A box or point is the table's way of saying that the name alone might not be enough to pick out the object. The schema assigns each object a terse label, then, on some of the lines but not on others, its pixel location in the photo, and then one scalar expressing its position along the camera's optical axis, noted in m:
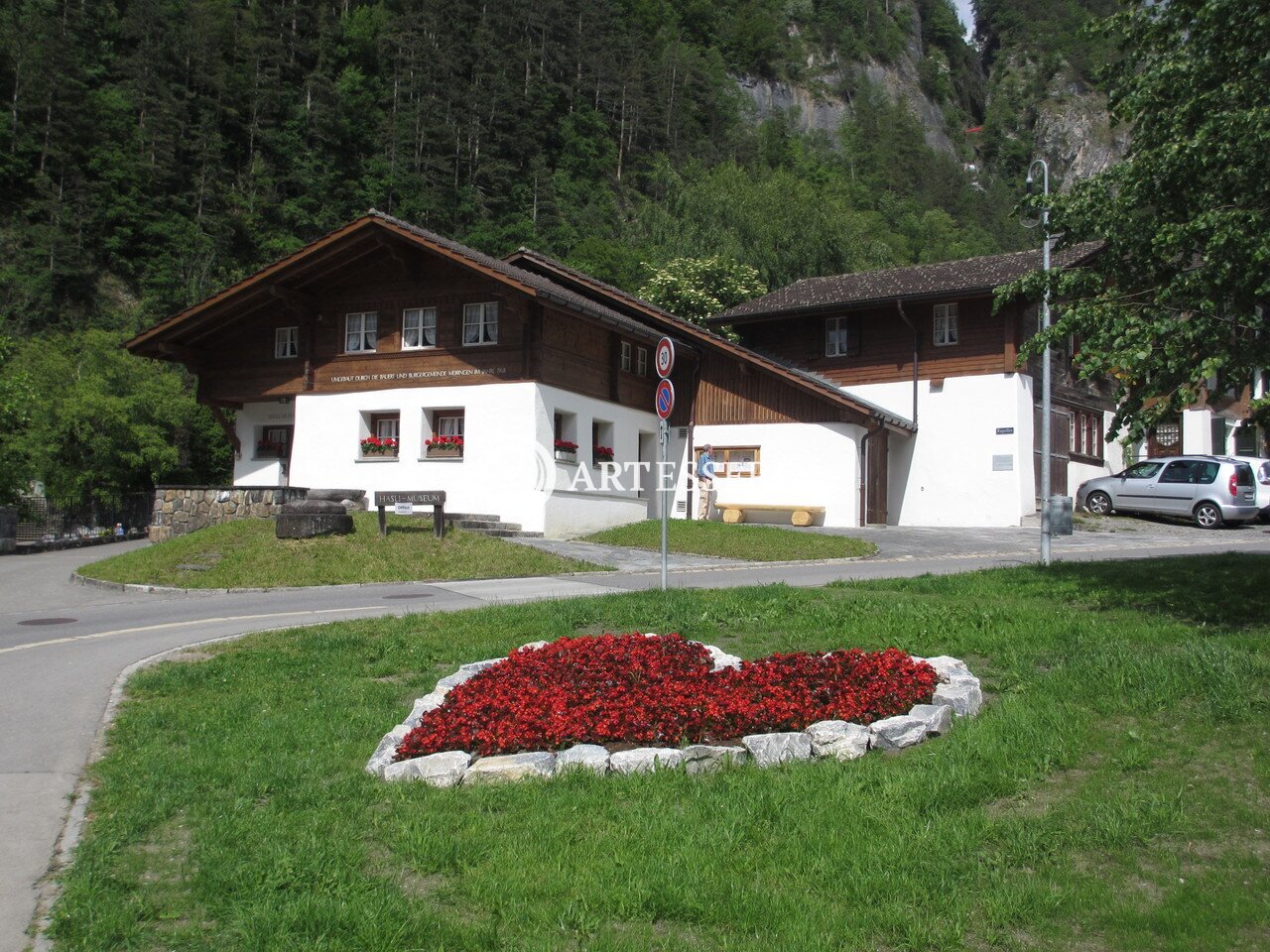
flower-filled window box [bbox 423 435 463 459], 26.19
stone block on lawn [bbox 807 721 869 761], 6.27
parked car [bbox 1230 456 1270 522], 27.62
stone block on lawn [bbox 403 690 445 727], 7.01
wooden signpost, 20.50
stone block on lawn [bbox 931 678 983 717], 6.87
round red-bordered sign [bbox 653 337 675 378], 13.54
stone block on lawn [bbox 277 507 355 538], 20.33
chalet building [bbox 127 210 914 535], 25.66
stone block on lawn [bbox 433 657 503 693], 7.97
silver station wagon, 27.06
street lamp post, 15.59
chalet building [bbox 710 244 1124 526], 30.41
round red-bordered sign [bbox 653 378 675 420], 13.48
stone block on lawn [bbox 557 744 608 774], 6.01
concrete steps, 24.56
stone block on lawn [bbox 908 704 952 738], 6.54
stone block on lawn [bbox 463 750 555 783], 5.99
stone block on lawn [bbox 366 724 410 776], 6.27
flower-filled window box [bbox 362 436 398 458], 27.17
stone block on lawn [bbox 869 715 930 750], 6.39
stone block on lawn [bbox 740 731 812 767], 6.20
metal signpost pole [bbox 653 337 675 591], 13.49
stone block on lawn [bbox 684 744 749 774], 6.09
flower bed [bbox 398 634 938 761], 6.32
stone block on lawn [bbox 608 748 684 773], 6.01
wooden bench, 28.67
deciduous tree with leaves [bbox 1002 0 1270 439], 9.77
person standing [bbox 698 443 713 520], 29.55
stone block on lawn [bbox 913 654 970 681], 7.64
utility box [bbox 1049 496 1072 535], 18.92
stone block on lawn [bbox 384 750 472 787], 6.02
